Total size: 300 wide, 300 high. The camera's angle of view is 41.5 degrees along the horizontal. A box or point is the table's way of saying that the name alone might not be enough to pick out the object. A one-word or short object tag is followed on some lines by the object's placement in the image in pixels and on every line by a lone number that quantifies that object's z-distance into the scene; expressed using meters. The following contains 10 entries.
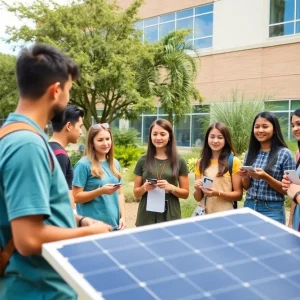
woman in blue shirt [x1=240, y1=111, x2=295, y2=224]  4.32
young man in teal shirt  1.67
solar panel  1.54
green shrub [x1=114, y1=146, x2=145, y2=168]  17.92
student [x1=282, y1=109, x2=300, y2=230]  3.42
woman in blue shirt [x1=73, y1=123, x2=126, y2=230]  4.20
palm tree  20.95
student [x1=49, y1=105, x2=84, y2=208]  3.69
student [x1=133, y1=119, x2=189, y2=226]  4.59
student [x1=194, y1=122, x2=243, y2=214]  4.58
